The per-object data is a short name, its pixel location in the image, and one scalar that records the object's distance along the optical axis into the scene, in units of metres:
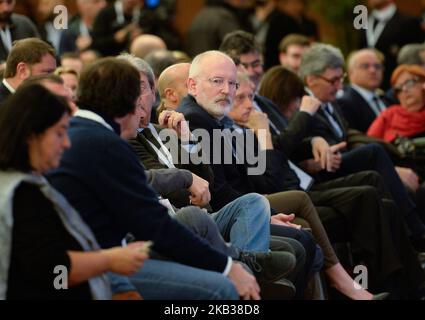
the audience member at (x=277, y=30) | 9.47
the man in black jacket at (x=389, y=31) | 9.58
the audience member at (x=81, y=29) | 9.30
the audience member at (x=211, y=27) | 9.02
